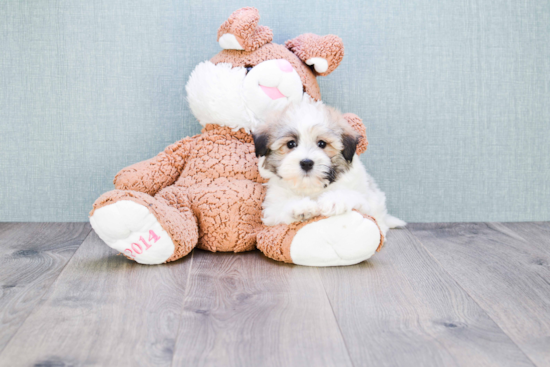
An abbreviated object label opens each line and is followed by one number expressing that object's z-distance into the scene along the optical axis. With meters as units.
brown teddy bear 1.45
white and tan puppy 1.46
